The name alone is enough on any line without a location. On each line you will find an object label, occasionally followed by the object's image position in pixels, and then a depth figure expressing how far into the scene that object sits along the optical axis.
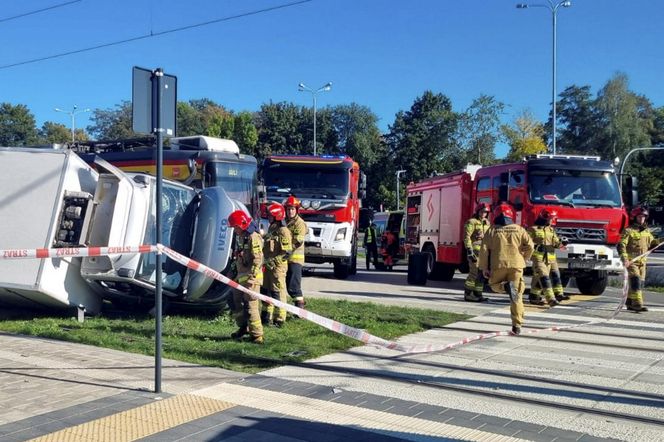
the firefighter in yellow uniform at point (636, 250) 12.09
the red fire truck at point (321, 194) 17.19
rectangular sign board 5.71
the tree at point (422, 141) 69.12
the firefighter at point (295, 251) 10.42
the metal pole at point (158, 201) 5.77
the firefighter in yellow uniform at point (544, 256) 12.52
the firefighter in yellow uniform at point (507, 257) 9.20
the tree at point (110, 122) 81.62
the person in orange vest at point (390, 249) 24.98
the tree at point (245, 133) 72.38
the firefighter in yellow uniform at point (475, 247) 13.48
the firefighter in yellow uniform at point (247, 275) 8.23
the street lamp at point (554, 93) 30.53
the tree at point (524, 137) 56.19
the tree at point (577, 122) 68.00
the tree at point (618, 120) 65.44
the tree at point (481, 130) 59.03
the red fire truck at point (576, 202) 13.89
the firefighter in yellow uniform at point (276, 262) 9.45
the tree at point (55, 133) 82.24
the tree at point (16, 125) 67.52
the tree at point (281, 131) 72.38
